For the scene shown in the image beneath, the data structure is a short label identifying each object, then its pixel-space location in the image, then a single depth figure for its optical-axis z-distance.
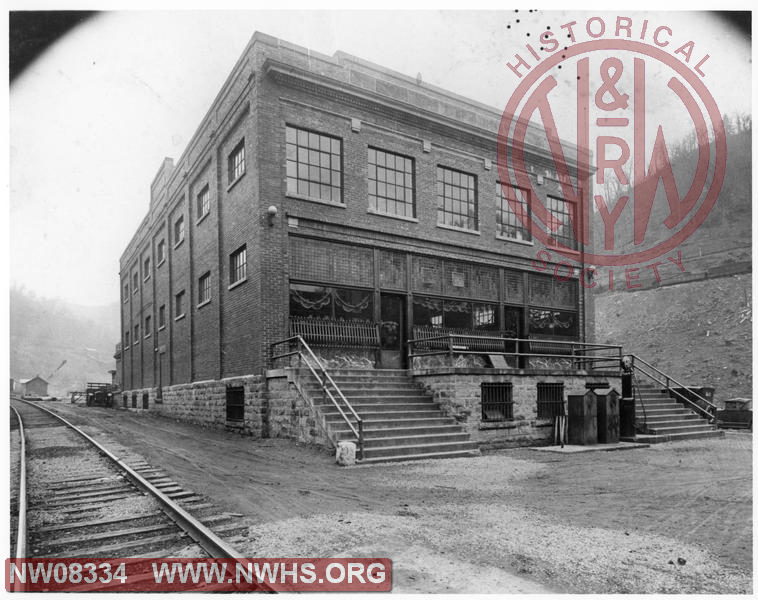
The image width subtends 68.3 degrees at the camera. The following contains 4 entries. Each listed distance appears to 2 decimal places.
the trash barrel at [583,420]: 13.43
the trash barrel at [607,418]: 13.59
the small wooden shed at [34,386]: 56.84
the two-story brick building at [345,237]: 14.87
